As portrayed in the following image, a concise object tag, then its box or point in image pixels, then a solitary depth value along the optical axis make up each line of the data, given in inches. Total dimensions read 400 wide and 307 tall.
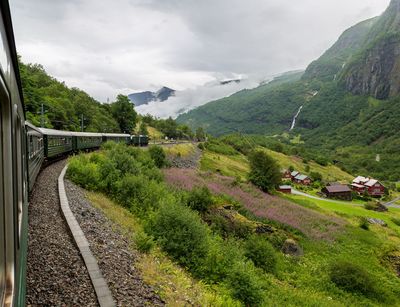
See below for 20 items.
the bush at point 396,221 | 1789.0
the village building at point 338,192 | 2657.5
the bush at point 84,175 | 679.7
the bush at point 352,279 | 736.3
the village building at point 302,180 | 3238.2
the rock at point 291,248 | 872.3
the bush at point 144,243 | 409.1
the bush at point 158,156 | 1328.7
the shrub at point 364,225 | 1374.3
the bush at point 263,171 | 1657.0
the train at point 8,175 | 105.5
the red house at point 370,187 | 3206.2
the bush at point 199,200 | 866.1
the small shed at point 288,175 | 3291.1
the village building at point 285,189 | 2287.2
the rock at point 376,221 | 1614.2
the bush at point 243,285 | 407.5
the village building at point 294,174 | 3324.8
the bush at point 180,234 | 453.1
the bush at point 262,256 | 690.9
